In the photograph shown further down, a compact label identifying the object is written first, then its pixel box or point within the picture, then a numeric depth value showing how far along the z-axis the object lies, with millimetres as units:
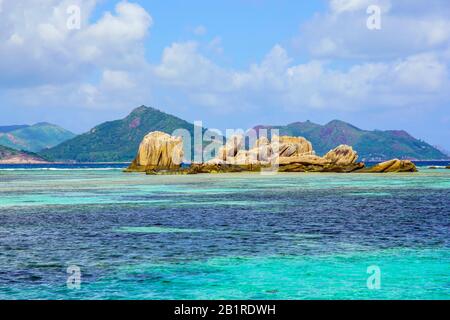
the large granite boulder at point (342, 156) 173125
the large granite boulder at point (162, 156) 197375
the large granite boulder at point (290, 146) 183000
